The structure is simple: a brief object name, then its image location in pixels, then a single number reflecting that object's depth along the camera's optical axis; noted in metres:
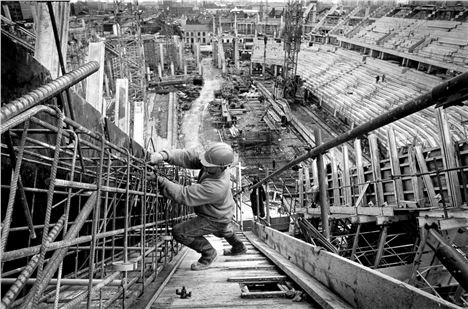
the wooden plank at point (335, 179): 9.43
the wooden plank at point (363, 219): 7.04
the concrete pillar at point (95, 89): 6.68
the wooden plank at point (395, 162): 7.15
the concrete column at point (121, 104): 10.71
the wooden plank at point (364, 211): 6.58
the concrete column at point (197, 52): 46.69
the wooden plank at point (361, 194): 7.69
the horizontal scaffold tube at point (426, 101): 1.34
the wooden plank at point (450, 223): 5.32
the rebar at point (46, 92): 1.11
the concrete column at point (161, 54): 43.41
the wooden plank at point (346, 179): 8.72
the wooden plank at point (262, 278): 2.99
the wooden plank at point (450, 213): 5.29
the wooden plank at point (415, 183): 6.71
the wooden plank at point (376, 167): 7.74
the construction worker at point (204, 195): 3.53
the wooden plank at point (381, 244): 6.71
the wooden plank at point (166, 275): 2.54
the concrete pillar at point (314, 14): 58.05
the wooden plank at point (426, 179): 6.49
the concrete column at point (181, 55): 44.76
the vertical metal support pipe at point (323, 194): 3.14
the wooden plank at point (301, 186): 11.82
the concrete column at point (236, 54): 46.52
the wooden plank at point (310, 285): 2.26
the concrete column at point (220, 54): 47.31
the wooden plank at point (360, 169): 8.25
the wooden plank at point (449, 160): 5.98
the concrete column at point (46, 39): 4.47
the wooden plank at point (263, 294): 2.61
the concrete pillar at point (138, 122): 10.96
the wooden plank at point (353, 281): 1.75
